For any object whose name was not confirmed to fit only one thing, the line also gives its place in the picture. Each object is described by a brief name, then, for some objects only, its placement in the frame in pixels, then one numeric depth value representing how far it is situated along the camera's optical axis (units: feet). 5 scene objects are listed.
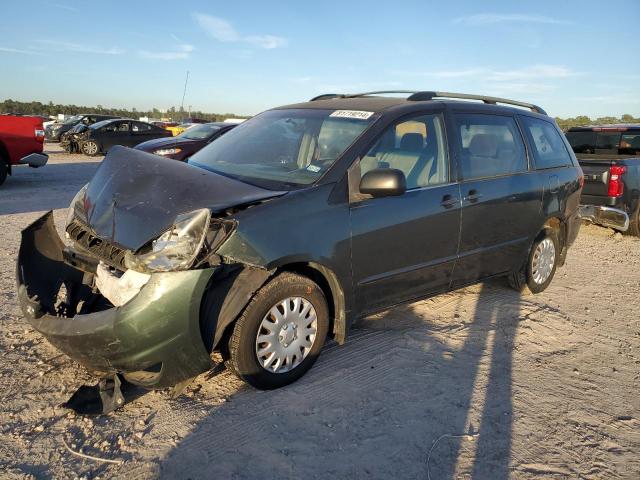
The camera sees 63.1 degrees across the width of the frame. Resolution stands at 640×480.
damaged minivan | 9.45
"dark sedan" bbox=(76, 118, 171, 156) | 65.36
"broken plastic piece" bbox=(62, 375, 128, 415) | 9.76
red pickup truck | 35.53
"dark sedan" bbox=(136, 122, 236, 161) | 35.58
